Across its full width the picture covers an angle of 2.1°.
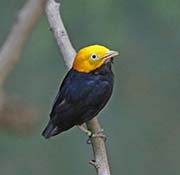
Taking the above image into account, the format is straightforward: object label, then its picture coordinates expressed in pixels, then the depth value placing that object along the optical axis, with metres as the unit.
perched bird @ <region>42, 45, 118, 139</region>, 3.44
